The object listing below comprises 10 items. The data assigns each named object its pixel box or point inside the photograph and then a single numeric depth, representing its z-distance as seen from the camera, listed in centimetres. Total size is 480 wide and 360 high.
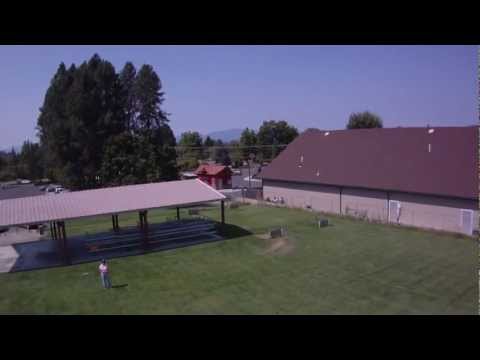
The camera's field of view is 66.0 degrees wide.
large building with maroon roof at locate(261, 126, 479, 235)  2338
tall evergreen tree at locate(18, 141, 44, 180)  7094
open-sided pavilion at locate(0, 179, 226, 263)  1969
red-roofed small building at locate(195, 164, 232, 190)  5091
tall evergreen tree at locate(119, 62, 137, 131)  4822
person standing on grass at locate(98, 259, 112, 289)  1585
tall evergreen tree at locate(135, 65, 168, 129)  4836
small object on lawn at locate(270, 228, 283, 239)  2314
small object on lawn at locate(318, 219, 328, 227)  2556
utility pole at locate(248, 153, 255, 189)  8093
